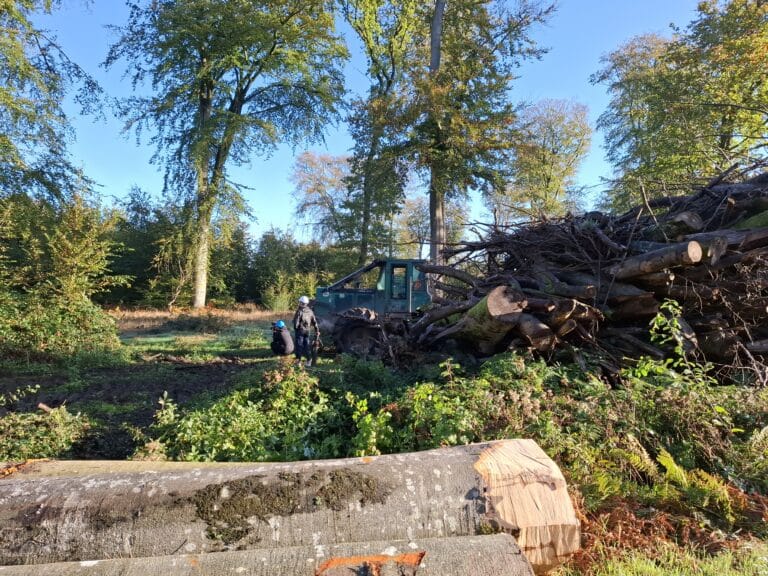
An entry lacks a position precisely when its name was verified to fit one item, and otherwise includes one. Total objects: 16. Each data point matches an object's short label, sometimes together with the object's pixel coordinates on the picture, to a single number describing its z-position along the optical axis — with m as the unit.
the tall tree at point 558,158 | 29.86
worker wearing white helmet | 8.88
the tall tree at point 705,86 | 14.09
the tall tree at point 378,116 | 17.86
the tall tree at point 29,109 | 13.35
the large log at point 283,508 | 2.12
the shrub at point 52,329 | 9.72
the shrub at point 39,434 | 4.01
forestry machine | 11.82
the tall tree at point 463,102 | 16.81
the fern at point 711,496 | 2.88
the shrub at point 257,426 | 3.78
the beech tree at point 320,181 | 38.16
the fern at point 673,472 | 3.16
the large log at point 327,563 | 1.86
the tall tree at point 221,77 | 20.98
